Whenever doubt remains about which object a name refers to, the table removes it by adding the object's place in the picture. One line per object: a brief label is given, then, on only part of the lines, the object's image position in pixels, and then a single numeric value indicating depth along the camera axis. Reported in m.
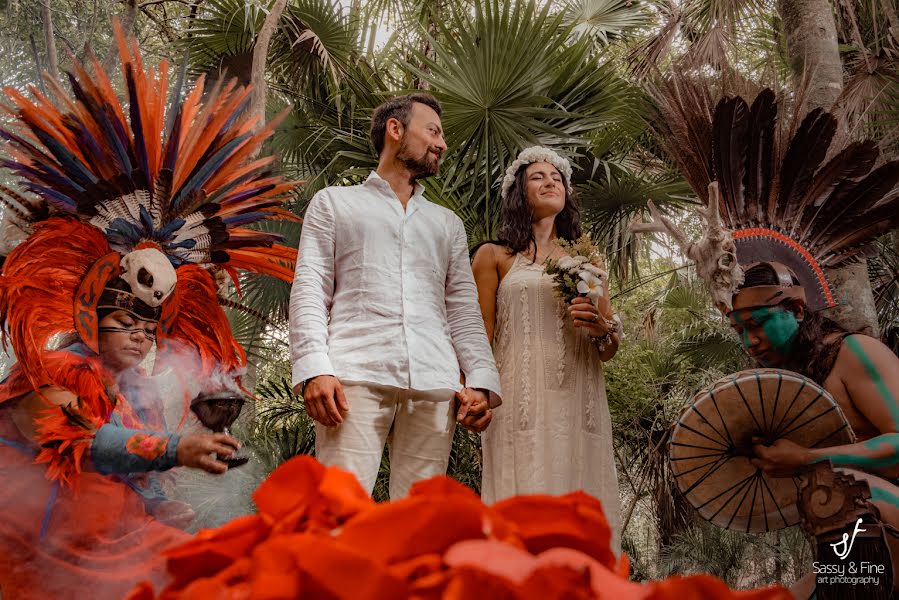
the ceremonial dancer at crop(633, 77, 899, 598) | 2.54
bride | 2.80
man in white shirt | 2.41
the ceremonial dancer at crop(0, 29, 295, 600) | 2.23
